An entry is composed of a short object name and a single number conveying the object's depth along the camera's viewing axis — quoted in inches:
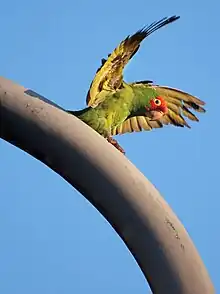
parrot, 464.5
